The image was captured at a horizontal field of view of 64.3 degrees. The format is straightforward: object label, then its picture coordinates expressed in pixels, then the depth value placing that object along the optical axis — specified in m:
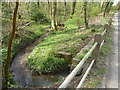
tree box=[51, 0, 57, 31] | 9.53
